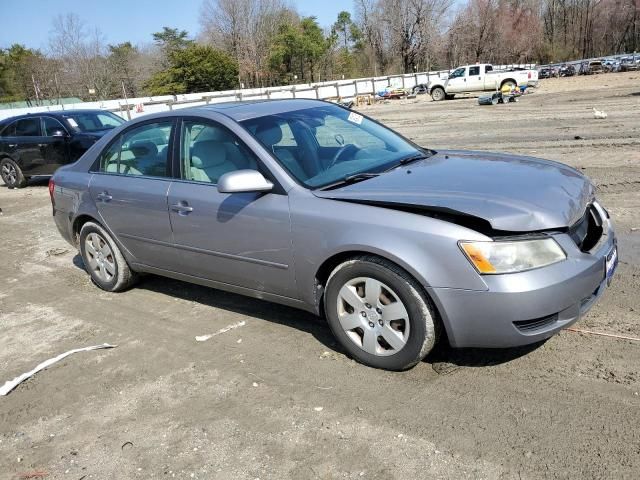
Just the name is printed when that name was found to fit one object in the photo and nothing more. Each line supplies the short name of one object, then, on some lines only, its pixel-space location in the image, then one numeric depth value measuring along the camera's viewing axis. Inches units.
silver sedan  117.2
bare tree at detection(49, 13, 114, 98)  2196.1
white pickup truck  1264.8
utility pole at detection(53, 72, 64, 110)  2182.8
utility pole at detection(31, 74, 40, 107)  2084.9
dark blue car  459.8
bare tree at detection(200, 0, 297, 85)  2886.3
